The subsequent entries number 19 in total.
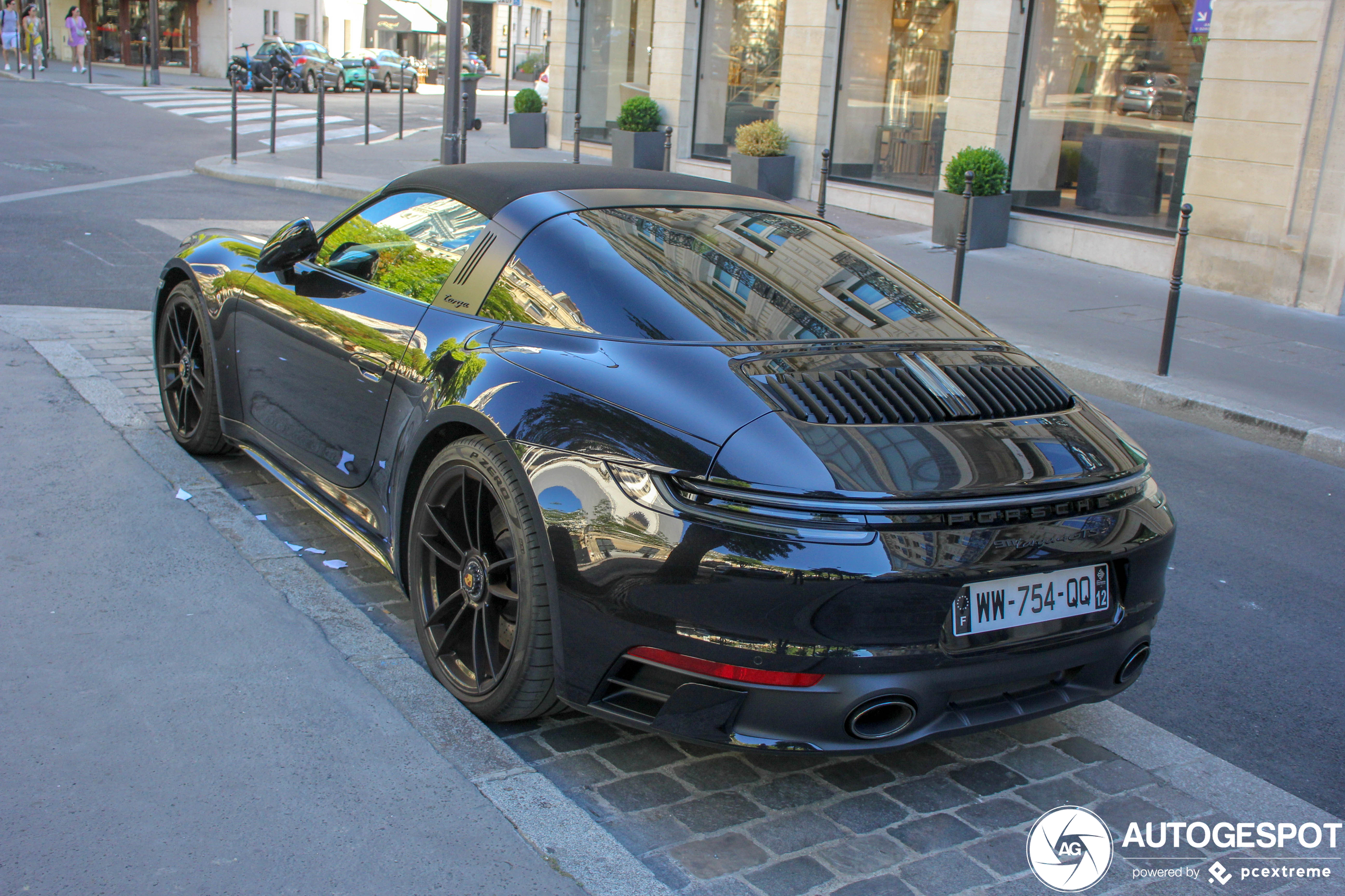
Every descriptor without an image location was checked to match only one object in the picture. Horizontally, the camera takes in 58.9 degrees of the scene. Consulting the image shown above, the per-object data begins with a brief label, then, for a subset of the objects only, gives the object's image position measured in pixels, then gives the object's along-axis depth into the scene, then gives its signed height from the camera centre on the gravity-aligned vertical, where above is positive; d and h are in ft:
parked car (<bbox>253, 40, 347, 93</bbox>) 125.08 +5.67
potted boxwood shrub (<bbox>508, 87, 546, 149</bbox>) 74.18 +0.72
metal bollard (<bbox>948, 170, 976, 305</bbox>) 28.07 -1.98
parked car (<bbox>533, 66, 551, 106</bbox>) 110.52 +4.74
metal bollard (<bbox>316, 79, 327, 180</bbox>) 51.69 +0.21
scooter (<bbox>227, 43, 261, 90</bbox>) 122.01 +3.86
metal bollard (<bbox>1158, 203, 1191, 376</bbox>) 25.34 -2.37
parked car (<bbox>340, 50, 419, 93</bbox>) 137.28 +6.23
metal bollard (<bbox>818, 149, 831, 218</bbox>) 35.12 -0.86
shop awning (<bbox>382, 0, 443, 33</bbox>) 206.69 +18.88
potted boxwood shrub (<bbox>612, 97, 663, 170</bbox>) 64.34 +0.31
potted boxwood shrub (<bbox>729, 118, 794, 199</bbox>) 55.62 -0.45
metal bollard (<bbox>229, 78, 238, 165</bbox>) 55.16 -0.65
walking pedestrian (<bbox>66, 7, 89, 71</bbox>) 120.78 +6.93
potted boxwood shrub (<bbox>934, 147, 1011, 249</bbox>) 44.37 -1.20
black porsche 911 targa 8.55 -2.51
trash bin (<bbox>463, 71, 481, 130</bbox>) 80.02 +1.80
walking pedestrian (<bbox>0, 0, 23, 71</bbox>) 115.14 +6.09
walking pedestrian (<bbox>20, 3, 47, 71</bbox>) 111.14 +5.71
